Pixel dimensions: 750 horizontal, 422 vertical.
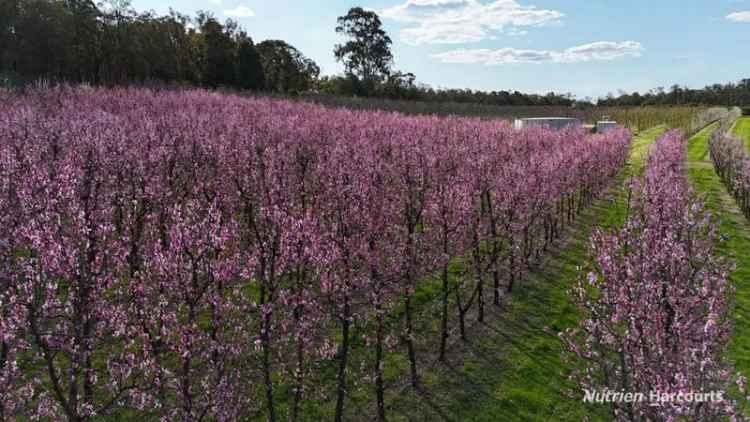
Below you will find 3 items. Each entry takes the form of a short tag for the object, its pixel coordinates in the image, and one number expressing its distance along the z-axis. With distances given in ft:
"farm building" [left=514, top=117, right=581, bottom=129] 199.91
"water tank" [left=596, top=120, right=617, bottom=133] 225.87
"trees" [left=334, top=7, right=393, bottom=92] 311.47
